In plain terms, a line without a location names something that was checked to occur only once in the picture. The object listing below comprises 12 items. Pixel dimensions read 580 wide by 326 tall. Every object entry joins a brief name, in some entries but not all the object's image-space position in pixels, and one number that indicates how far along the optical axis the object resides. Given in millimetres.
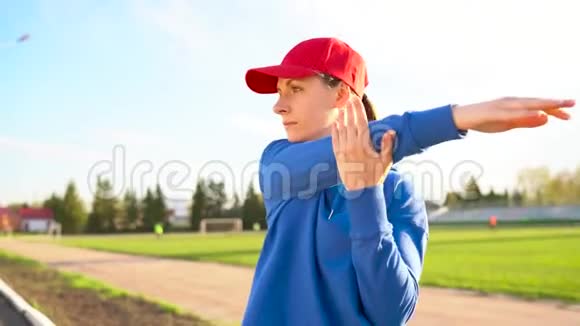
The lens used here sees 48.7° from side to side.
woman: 1123
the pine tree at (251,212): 65875
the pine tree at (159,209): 74562
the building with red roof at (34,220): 94562
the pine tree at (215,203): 75562
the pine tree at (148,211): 74000
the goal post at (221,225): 71312
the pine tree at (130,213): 74312
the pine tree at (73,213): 74562
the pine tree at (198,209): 74875
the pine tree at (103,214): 74000
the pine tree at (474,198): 84800
